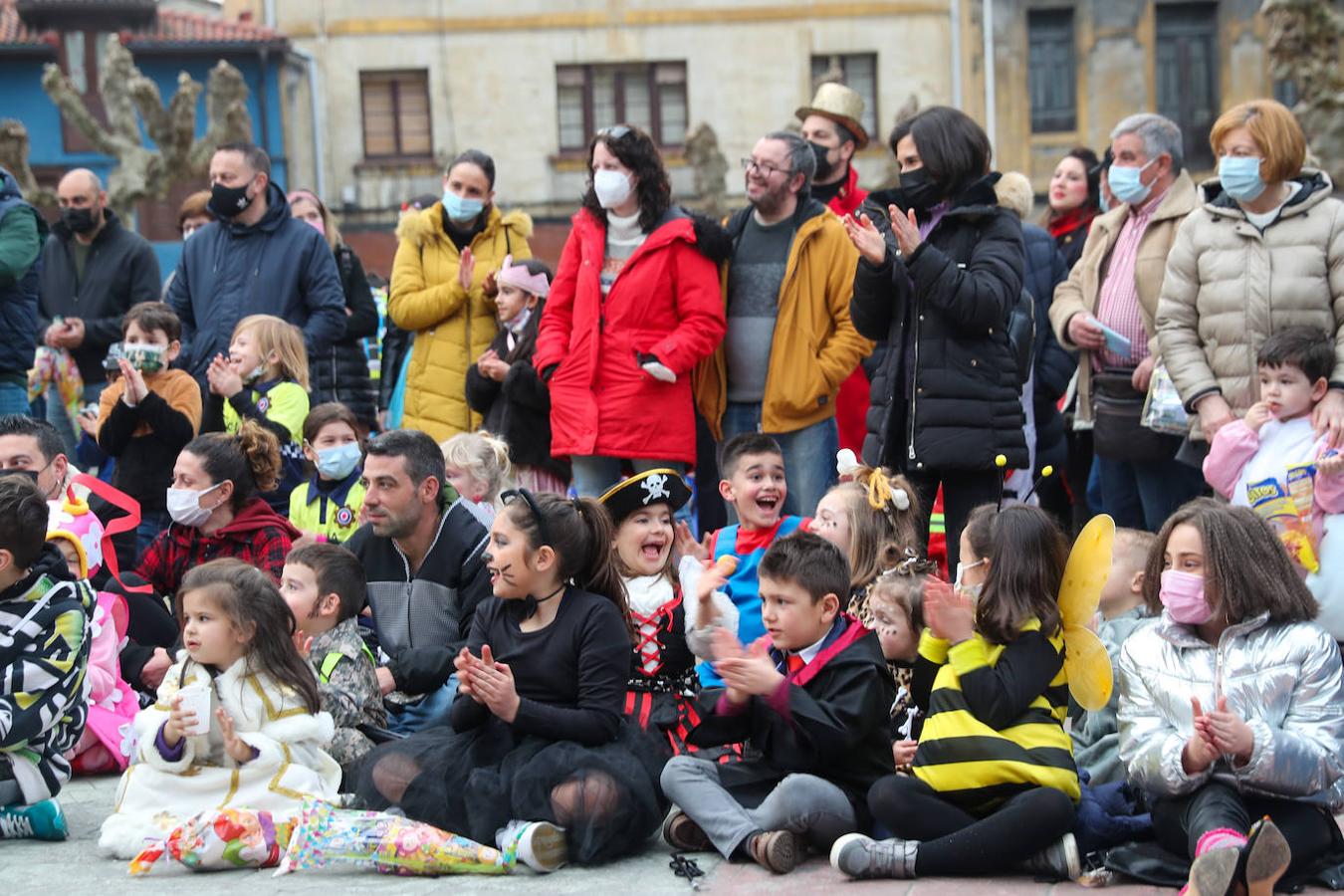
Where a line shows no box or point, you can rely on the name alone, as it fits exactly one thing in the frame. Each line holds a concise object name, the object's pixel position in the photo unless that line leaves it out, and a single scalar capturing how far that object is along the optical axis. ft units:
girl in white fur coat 18.08
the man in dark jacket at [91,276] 32.89
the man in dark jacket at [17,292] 29.45
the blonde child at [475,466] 24.59
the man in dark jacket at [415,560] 21.35
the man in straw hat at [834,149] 28.55
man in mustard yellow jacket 25.62
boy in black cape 17.04
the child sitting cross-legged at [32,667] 18.86
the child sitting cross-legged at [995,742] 16.22
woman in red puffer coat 25.58
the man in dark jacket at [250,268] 29.60
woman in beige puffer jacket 22.77
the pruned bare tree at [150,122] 90.27
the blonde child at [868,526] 21.13
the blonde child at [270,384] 27.12
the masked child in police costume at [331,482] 25.32
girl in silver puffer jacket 15.48
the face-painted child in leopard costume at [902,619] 19.72
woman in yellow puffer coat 29.60
